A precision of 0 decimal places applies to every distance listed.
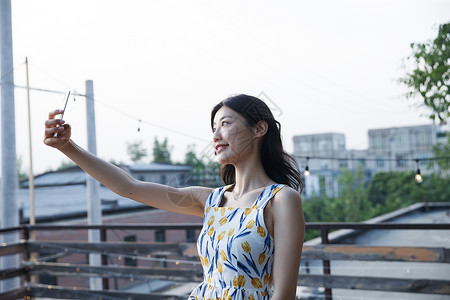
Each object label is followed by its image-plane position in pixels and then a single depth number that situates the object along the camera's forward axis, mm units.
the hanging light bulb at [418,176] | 4432
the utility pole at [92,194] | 3765
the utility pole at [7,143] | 3172
